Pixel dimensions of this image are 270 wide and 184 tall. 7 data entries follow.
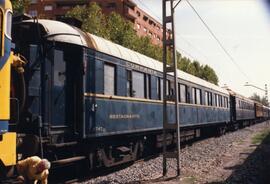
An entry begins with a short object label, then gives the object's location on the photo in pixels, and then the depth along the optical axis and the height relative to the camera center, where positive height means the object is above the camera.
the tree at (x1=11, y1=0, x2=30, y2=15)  16.31 +4.72
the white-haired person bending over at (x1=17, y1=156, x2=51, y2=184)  6.86 -0.80
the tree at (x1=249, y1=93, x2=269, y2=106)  136.52 +7.98
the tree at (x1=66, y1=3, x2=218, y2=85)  29.70 +7.33
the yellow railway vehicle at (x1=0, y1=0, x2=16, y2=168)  6.61 +0.52
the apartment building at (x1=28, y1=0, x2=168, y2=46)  65.44 +18.73
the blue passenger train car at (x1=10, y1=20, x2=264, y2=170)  9.00 +0.67
